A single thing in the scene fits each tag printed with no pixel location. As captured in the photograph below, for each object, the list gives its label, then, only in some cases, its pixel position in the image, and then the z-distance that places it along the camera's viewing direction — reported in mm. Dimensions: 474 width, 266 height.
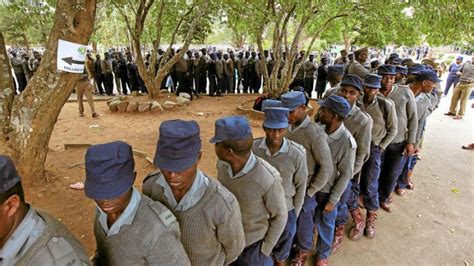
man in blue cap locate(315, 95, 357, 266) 2717
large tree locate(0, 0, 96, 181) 3240
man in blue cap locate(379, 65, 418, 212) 3844
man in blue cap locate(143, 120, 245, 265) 1474
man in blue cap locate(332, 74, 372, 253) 3145
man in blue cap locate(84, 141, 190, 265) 1266
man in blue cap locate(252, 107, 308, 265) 2246
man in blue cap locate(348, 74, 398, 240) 3559
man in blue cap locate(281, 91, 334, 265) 2596
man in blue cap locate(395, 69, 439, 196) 4078
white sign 3162
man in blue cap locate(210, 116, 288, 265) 1859
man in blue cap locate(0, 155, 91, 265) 1129
